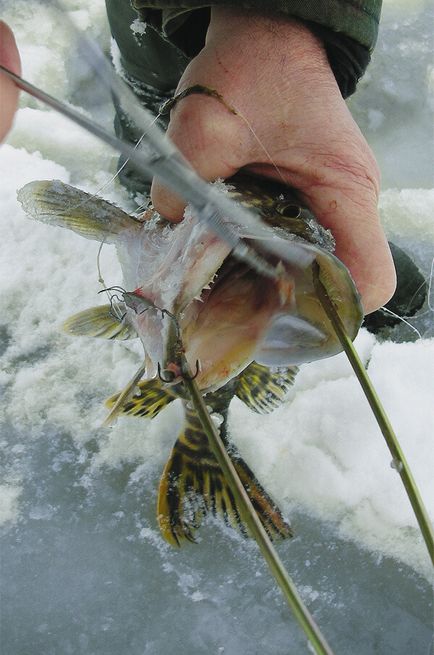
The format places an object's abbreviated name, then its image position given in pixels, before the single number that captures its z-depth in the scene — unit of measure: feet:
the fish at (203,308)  1.77
